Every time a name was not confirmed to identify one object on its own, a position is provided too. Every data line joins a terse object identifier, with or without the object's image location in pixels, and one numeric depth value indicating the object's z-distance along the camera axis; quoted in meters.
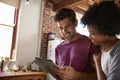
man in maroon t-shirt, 0.83
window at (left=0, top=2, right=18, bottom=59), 2.27
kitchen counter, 1.88
